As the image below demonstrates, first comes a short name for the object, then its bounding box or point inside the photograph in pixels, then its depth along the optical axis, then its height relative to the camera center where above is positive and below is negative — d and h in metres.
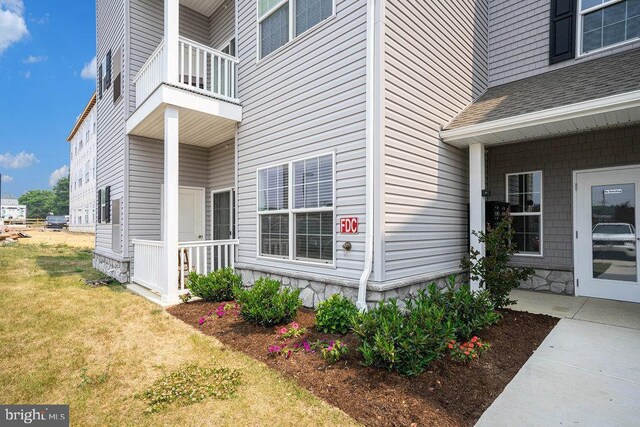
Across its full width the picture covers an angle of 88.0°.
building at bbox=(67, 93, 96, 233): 26.27 +4.18
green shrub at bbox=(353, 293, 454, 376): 3.01 -1.17
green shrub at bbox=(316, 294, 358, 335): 4.00 -1.24
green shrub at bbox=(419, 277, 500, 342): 3.84 -1.15
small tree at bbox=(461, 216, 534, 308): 4.49 -0.76
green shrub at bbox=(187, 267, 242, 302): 5.61 -1.20
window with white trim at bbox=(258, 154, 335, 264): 4.85 +0.07
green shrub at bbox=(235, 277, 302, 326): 4.25 -1.17
